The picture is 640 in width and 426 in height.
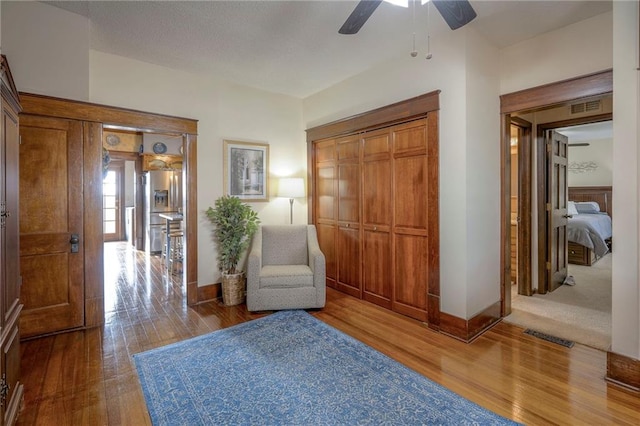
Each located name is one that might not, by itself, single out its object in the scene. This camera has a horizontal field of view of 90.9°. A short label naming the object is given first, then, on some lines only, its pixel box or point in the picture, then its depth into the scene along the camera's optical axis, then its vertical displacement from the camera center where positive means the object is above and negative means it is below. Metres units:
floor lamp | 4.27 +0.32
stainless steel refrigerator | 6.98 +0.29
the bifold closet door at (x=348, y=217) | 3.96 -0.08
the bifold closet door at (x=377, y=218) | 3.56 -0.08
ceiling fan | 1.82 +1.20
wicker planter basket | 3.75 -0.93
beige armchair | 3.44 -0.80
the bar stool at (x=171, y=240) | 5.41 -0.51
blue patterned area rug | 1.84 -1.18
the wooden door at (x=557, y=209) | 4.09 +0.01
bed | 5.48 -0.45
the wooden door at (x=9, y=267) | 1.58 -0.29
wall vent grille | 3.53 +1.16
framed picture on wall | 4.07 +0.56
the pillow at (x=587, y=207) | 7.25 +0.06
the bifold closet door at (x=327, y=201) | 4.33 +0.15
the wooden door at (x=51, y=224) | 2.79 -0.11
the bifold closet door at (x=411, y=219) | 3.18 -0.09
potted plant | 3.77 -0.29
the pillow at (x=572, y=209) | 6.66 +0.01
